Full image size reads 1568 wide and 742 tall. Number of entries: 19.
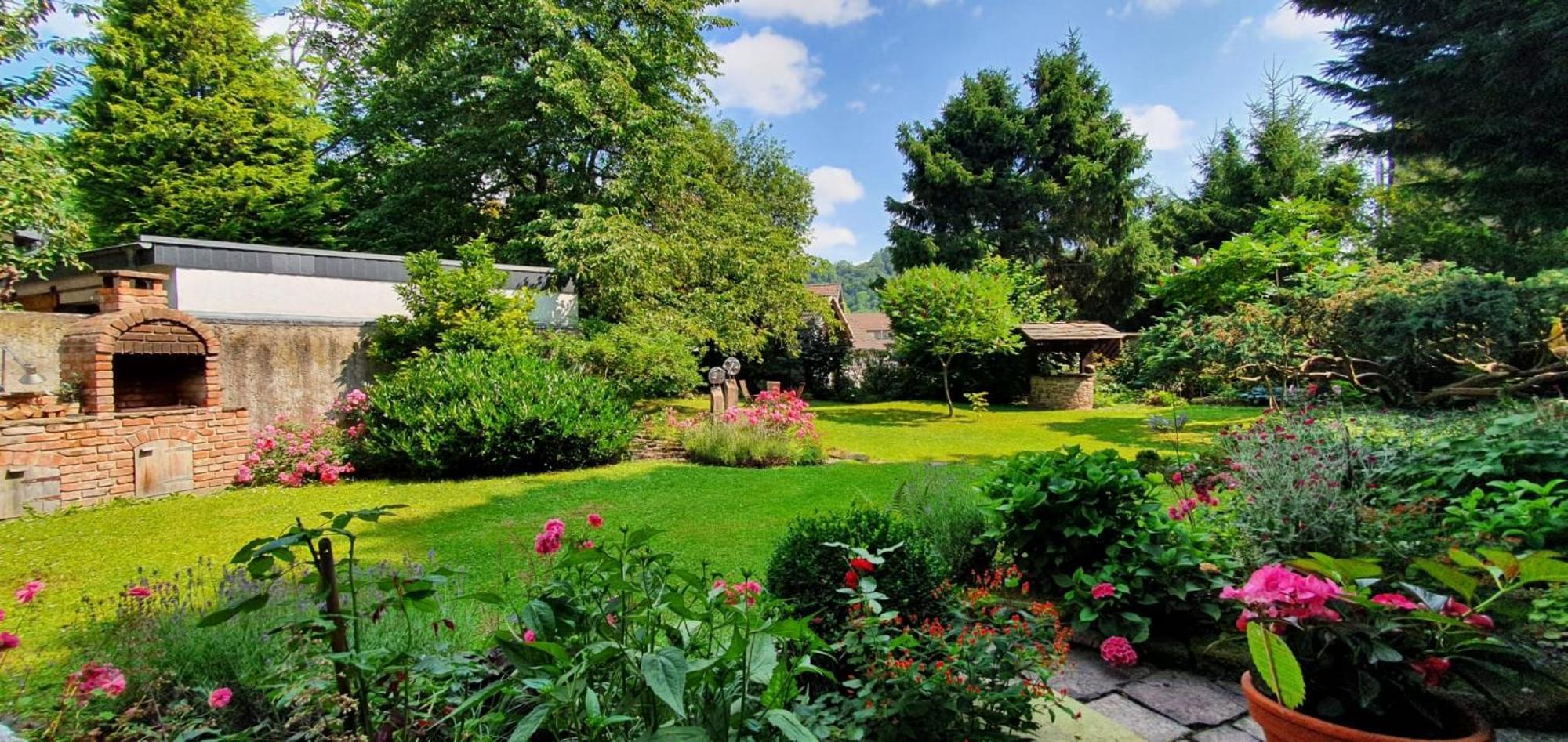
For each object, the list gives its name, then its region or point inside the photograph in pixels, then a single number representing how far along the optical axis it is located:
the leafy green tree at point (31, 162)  6.38
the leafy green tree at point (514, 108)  11.66
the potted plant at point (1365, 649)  1.46
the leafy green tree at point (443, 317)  7.94
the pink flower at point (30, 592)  1.82
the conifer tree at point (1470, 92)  6.41
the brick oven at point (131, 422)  5.52
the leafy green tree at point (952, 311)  13.51
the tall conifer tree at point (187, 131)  12.21
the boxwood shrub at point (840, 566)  2.49
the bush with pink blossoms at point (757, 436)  8.11
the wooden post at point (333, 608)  1.39
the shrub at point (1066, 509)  2.79
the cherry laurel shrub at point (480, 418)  6.95
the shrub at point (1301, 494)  2.70
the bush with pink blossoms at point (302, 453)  6.82
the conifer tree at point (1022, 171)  19.64
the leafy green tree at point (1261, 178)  18.53
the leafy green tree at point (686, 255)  11.20
